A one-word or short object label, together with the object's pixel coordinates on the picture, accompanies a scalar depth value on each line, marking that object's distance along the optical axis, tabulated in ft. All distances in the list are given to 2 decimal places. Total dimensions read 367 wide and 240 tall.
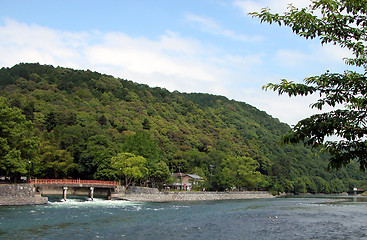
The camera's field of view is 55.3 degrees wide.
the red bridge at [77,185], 186.91
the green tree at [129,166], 223.71
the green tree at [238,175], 311.78
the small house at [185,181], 309.63
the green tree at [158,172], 248.11
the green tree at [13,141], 157.69
